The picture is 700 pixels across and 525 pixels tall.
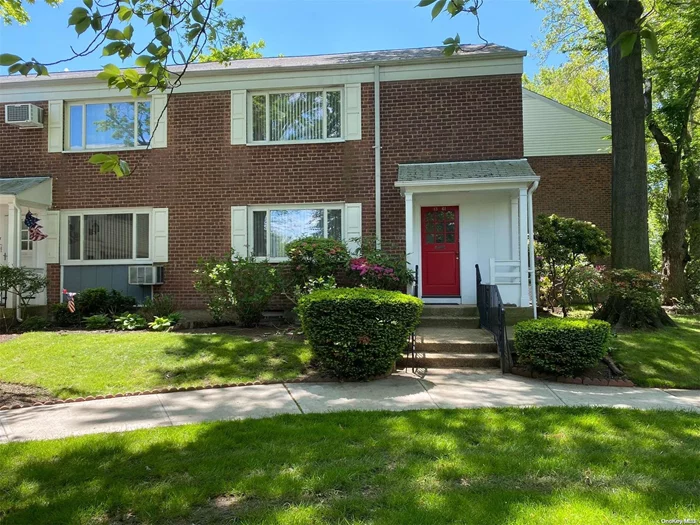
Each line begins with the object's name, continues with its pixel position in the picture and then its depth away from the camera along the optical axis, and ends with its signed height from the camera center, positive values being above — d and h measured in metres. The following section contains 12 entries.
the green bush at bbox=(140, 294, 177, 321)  10.17 -0.90
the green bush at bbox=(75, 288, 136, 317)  10.26 -0.79
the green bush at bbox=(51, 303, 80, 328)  10.22 -1.10
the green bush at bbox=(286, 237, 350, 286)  9.20 +0.14
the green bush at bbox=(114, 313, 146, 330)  9.37 -1.13
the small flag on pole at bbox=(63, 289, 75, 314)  9.95 -0.77
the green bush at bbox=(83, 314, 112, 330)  9.59 -1.14
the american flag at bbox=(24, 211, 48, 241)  10.91 +0.96
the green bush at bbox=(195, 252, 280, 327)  9.30 -0.40
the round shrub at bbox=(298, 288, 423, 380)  6.19 -0.85
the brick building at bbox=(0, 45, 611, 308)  10.49 +2.41
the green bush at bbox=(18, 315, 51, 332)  9.81 -1.23
